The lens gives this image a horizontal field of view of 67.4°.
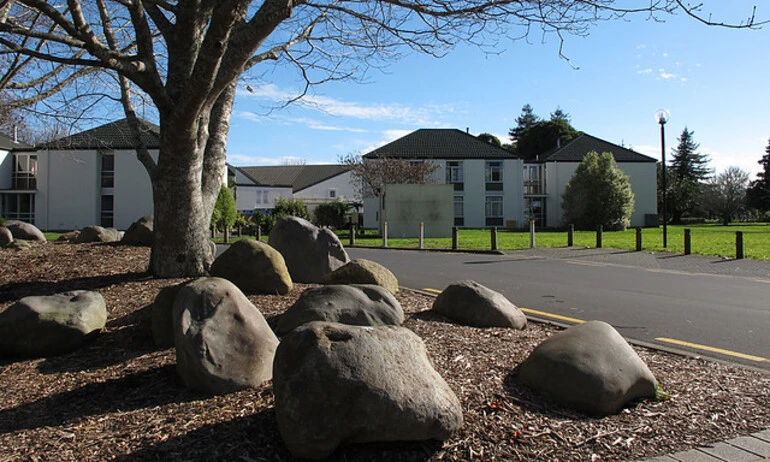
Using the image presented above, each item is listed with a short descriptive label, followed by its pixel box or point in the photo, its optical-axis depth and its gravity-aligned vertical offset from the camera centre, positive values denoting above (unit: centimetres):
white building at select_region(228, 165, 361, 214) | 6662 +543
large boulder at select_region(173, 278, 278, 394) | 421 -84
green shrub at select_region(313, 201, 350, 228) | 4125 +119
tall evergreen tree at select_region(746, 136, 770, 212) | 6384 +441
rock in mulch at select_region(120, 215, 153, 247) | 1301 -10
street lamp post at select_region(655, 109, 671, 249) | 2027 +298
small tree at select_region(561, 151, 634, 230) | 4356 +258
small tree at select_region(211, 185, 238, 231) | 3449 +115
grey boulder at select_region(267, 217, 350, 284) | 820 -28
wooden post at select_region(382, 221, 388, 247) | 2489 -26
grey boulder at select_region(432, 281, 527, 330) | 620 -86
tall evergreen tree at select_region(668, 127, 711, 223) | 6556 +758
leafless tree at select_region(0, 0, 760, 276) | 641 +189
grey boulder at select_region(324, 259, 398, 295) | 705 -56
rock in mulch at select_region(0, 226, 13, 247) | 1321 -16
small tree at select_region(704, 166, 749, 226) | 6550 +404
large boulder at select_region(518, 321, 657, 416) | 409 -106
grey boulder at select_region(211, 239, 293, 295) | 684 -48
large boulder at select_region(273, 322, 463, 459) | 330 -98
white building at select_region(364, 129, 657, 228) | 4919 +461
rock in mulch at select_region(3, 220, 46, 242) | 1570 -6
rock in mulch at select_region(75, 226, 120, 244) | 1574 -14
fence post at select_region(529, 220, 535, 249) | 2222 -33
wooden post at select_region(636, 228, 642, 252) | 1997 -44
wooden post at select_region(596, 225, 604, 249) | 2142 -43
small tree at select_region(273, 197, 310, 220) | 3728 +141
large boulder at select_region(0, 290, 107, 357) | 517 -88
